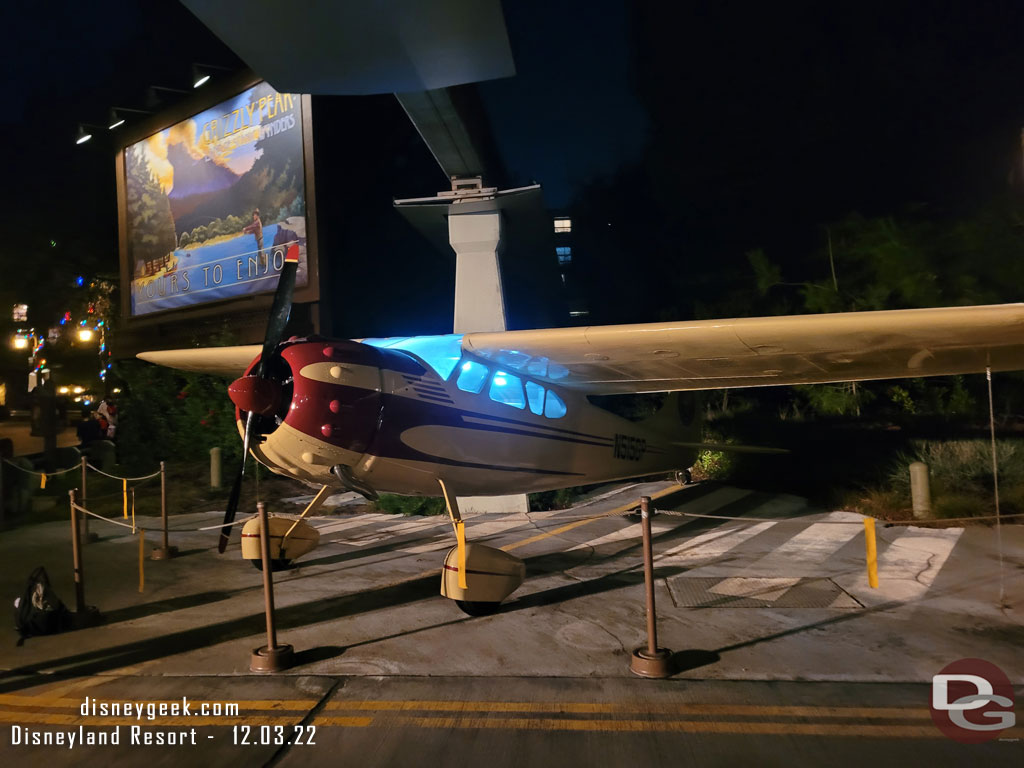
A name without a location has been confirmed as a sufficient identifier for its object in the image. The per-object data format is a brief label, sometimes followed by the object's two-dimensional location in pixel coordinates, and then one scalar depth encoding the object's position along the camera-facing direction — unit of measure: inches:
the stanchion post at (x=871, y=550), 149.3
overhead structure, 185.0
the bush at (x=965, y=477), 294.4
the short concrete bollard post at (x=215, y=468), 429.1
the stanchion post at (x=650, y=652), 143.0
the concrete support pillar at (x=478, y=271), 342.0
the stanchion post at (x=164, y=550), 267.1
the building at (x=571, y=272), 1135.0
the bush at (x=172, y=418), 485.7
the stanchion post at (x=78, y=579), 185.6
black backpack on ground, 174.7
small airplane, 179.5
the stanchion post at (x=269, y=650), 149.9
